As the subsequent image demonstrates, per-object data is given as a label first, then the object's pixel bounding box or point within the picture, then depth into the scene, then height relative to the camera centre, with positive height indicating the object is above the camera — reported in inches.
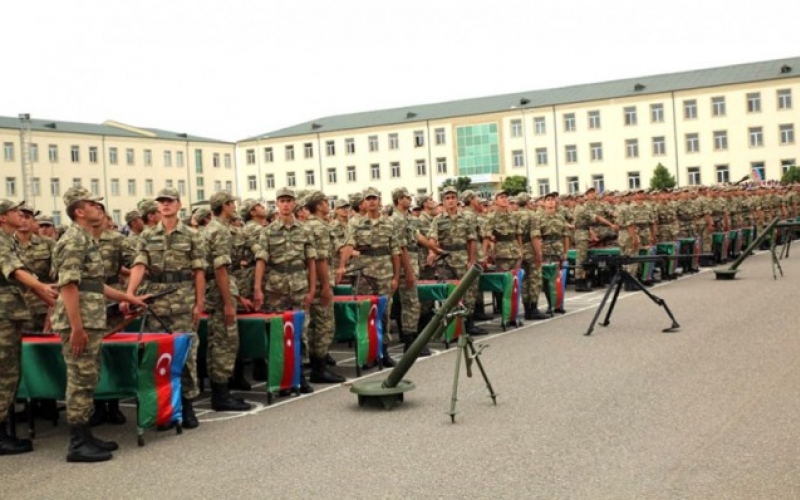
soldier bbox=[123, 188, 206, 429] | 327.6 -1.3
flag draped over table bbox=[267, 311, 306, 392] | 360.5 -38.7
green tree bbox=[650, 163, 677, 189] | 2349.9 +168.1
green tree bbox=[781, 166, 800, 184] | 2089.1 +137.5
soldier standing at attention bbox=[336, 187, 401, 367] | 457.7 +3.4
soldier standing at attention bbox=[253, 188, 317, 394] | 390.9 +0.9
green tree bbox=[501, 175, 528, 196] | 2453.2 +185.4
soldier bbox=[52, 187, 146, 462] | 282.0 -15.2
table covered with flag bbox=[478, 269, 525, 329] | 551.8 -26.0
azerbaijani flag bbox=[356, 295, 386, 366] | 421.7 -37.4
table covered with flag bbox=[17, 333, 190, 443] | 303.3 -37.2
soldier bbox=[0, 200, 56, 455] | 296.7 -16.1
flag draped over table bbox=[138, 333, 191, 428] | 302.8 -40.0
